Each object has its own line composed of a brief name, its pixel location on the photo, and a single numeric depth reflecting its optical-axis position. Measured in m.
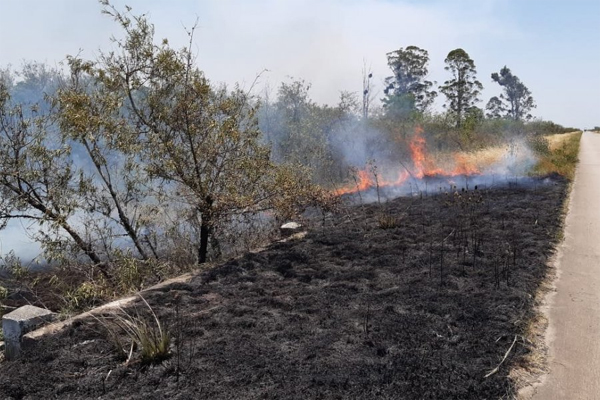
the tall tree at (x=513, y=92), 71.06
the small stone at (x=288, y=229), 9.02
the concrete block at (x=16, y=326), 4.51
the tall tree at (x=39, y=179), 7.74
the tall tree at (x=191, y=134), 7.62
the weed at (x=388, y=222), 8.81
